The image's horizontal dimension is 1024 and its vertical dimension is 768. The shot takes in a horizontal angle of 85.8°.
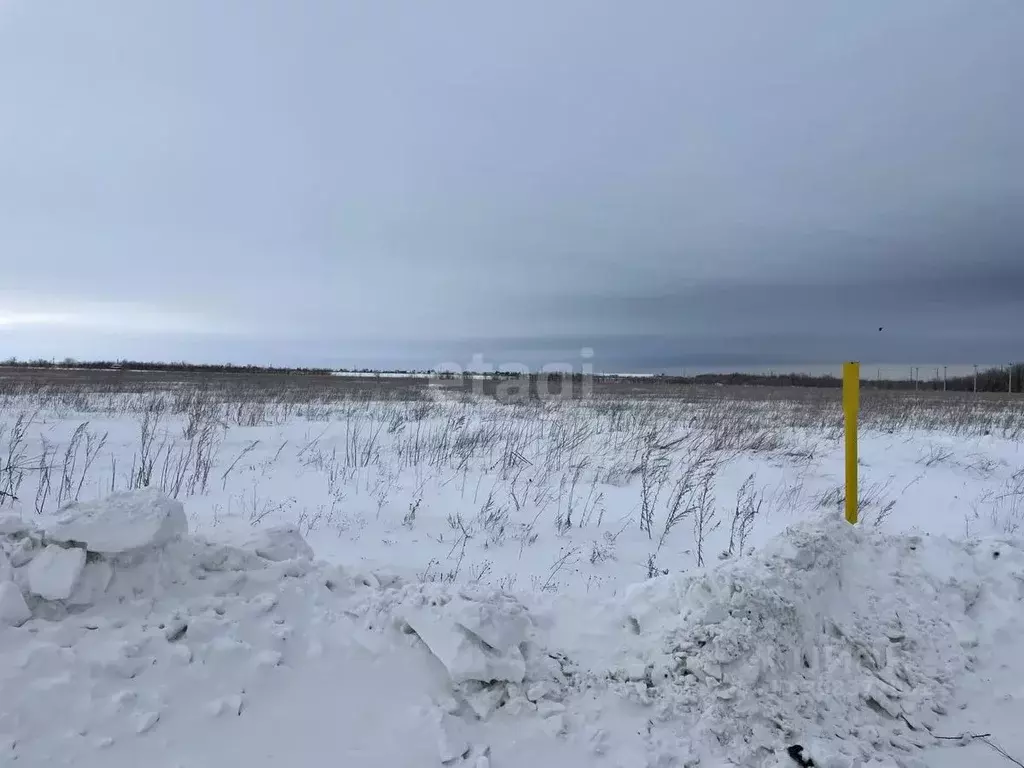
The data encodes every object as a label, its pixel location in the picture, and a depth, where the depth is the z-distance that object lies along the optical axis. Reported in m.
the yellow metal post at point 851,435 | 4.87
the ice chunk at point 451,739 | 2.38
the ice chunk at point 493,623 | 2.93
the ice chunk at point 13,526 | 2.93
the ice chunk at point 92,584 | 2.75
